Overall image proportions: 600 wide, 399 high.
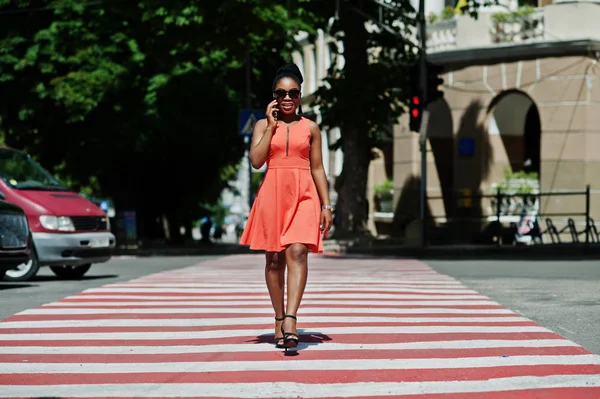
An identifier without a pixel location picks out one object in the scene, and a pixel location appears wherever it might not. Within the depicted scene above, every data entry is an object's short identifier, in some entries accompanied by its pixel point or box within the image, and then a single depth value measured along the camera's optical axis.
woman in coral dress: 8.05
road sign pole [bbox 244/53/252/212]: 36.59
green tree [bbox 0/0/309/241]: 33.53
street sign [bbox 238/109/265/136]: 31.81
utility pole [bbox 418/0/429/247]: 26.61
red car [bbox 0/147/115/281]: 16.39
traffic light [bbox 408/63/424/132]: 26.38
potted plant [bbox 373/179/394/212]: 38.48
